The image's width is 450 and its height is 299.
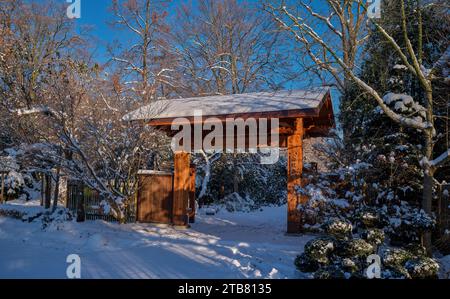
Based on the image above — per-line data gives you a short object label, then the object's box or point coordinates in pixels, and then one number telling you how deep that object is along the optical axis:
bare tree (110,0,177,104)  22.42
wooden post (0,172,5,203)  17.49
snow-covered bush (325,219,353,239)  6.11
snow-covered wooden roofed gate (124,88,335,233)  9.38
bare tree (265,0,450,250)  7.02
